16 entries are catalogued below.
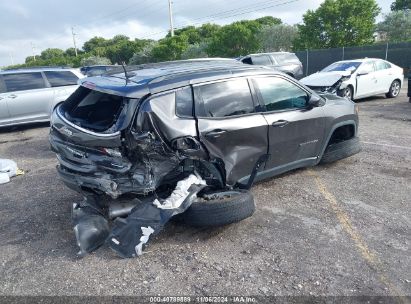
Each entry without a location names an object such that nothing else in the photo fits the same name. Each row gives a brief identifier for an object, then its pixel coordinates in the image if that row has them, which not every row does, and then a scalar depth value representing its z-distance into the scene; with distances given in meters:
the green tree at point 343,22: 30.92
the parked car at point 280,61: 14.75
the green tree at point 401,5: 52.36
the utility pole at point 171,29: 53.59
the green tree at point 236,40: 39.97
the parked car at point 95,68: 15.88
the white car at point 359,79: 11.27
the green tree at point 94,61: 60.03
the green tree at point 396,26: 35.59
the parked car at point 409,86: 11.06
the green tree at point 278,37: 41.56
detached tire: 3.76
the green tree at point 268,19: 76.78
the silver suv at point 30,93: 9.48
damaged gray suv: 3.68
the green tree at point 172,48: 49.19
